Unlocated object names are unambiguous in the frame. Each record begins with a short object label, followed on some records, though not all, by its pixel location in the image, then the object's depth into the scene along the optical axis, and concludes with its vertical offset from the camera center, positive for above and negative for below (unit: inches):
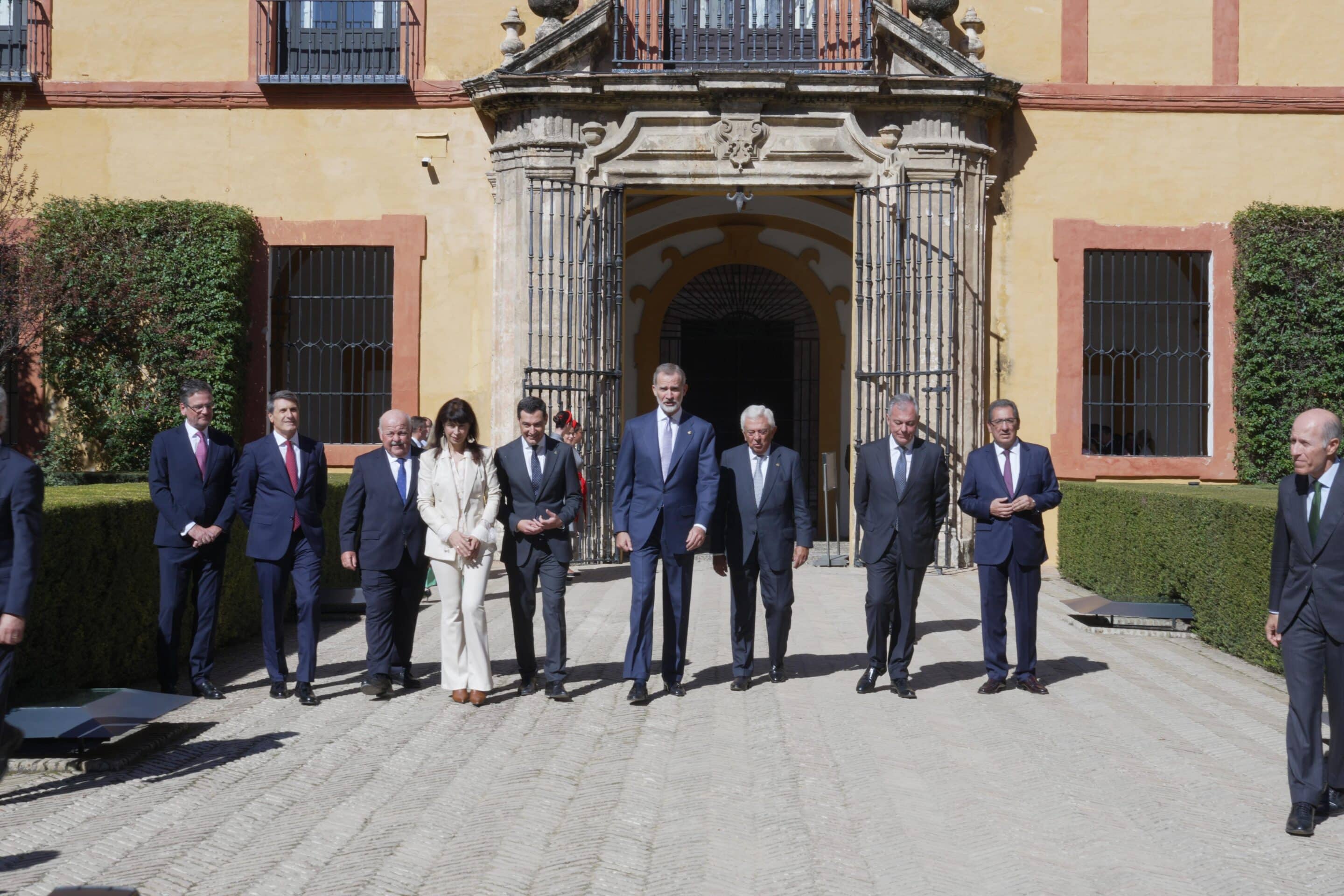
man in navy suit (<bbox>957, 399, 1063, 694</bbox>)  317.1 -15.5
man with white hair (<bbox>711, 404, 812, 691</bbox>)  323.0 -14.2
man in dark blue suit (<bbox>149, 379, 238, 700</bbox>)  308.0 -13.3
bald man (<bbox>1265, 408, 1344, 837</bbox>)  213.9 -21.1
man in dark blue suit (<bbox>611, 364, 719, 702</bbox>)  310.3 -7.6
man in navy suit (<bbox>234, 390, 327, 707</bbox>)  308.7 -13.6
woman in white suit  301.9 -15.7
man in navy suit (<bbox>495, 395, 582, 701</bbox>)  311.9 -12.4
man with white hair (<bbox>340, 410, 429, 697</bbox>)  311.0 -19.0
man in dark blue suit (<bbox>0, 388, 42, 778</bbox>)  212.5 -13.5
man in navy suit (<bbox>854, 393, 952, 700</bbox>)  315.9 -14.6
